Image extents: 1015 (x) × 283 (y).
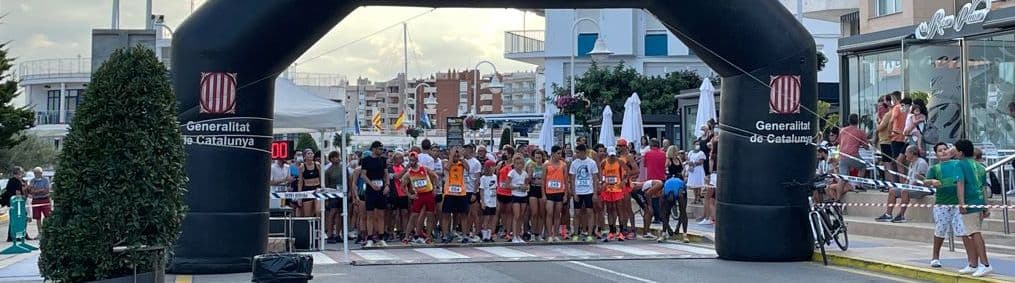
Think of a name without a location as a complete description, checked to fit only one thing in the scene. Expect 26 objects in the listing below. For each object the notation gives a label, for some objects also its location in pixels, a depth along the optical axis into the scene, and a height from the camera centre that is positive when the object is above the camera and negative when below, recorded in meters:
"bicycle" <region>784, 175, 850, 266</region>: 15.27 -0.72
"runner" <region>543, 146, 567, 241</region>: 18.91 -0.29
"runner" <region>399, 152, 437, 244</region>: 18.92 -0.42
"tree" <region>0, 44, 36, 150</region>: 38.91 +1.81
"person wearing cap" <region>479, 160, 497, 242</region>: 19.38 -0.49
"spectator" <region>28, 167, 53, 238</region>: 24.61 -0.61
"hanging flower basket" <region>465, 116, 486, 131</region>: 46.95 +1.96
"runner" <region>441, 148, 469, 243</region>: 18.95 -0.45
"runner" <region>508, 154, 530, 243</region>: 18.98 -0.36
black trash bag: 9.34 -0.85
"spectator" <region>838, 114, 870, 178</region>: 20.06 +0.50
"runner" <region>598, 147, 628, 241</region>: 19.36 -0.23
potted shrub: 8.66 -0.10
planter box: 8.70 -0.88
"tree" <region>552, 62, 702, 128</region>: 50.19 +3.75
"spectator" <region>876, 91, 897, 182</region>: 19.81 +0.59
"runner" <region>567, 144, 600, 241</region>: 19.12 -0.23
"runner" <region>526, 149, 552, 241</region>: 19.12 -0.36
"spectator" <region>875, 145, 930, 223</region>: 17.64 -0.03
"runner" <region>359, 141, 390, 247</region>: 18.89 -0.37
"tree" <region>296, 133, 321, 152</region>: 48.98 +1.13
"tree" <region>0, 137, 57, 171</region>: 48.91 +0.47
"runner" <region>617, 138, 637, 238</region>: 19.62 -0.24
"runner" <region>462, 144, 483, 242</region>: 19.39 -0.34
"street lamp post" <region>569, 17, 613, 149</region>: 35.38 +3.77
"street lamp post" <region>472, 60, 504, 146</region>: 53.28 +3.99
